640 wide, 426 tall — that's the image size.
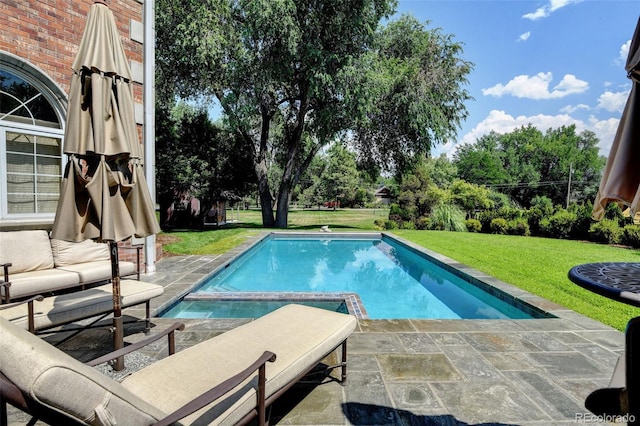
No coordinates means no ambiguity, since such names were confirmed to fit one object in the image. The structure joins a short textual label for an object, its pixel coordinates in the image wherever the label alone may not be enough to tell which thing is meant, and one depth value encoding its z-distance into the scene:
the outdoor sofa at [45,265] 3.90
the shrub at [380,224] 18.72
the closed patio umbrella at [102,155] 2.58
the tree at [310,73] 13.91
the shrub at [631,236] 12.33
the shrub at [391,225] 18.36
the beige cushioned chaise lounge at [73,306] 2.76
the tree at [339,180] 44.12
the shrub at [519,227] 16.12
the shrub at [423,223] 18.31
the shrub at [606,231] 13.34
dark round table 1.65
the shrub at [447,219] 17.64
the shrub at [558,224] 14.98
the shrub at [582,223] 14.38
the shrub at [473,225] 17.47
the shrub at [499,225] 16.61
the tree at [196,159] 16.30
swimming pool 5.72
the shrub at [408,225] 18.59
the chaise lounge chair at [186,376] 1.21
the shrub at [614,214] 13.87
